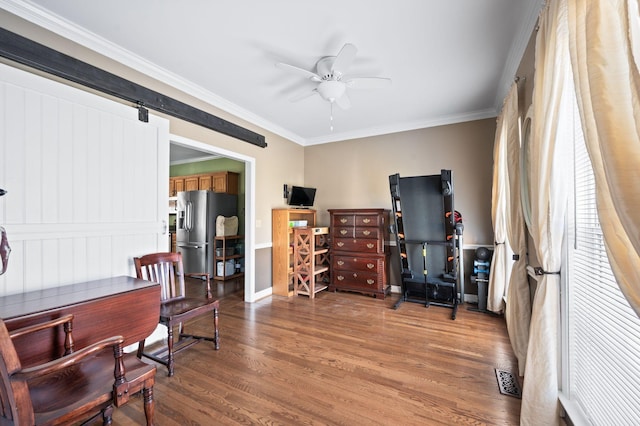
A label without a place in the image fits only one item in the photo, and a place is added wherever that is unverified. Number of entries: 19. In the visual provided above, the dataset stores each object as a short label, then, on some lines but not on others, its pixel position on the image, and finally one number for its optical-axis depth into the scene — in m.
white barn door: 1.79
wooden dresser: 4.06
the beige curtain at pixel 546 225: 1.38
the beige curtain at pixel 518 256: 1.99
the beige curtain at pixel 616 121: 0.67
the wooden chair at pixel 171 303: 2.15
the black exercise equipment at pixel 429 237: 3.32
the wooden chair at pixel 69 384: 1.04
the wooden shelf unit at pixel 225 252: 5.34
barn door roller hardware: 1.82
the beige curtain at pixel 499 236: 3.02
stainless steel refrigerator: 5.34
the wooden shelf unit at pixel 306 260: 4.18
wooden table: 1.42
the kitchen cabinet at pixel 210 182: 5.73
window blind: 1.00
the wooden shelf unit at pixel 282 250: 4.27
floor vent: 1.85
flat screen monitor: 4.70
